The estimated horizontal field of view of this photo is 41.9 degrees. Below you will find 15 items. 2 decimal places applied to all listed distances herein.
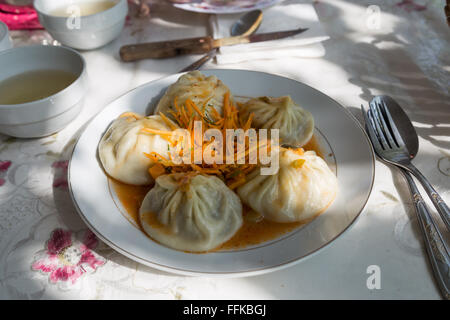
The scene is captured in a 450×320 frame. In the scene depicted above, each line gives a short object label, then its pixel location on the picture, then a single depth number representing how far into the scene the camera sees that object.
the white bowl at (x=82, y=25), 0.65
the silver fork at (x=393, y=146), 0.48
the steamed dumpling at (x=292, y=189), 0.48
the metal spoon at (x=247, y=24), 0.69
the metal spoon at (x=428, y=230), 0.44
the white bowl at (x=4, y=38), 0.64
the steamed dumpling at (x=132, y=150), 0.51
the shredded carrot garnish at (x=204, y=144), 0.50
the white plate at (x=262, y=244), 0.44
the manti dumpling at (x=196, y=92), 0.54
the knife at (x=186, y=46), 0.67
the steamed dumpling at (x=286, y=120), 0.54
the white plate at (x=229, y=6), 0.70
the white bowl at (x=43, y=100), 0.55
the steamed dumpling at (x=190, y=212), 0.46
